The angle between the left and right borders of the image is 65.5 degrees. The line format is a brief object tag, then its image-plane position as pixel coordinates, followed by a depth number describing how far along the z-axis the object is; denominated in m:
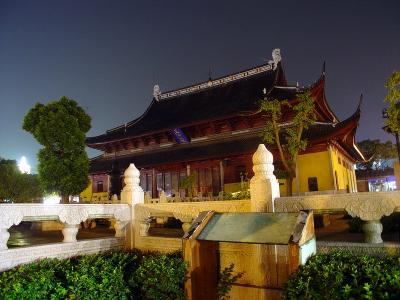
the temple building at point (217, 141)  20.42
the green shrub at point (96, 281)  5.38
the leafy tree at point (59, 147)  16.39
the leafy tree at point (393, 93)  8.16
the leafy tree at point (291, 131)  13.85
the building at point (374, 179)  37.44
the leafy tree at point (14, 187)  21.23
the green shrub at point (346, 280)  4.03
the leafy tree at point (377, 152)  40.59
